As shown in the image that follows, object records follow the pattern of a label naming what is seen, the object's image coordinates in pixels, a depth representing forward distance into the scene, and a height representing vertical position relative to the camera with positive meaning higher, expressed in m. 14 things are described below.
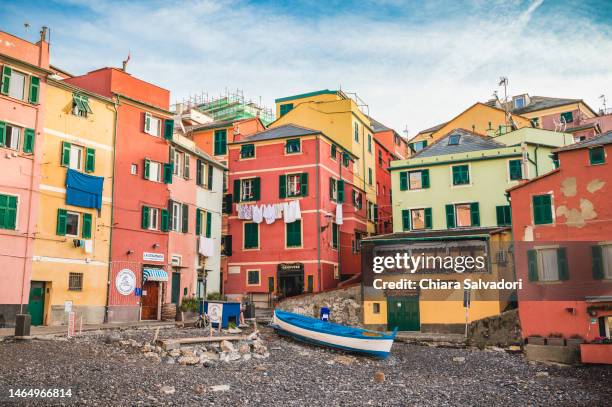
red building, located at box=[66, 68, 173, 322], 36.69 +6.83
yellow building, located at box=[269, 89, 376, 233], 54.62 +16.30
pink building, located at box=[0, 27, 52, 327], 30.17 +7.23
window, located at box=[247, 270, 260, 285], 48.19 +2.00
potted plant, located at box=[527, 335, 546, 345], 32.06 -2.13
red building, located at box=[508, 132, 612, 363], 31.23 +2.70
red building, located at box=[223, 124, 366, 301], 47.09 +6.62
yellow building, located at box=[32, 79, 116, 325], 32.53 +5.53
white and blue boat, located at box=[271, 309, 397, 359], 30.05 -1.71
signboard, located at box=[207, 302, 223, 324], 32.38 -0.50
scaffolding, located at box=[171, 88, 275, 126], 75.49 +24.57
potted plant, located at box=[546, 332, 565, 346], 31.45 -2.06
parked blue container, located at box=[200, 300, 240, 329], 33.81 -0.59
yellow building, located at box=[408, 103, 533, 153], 56.80 +17.23
